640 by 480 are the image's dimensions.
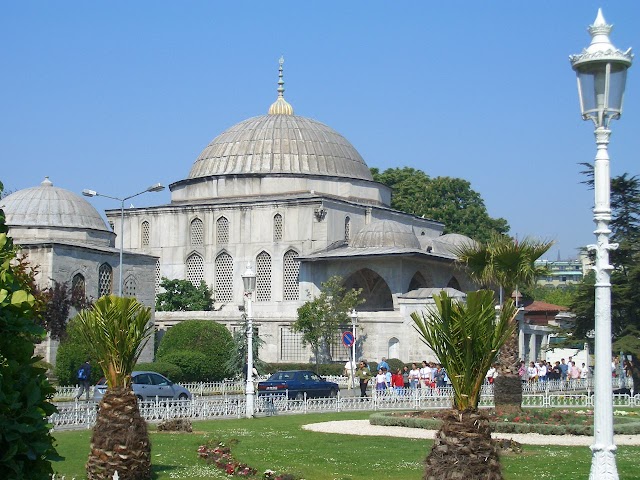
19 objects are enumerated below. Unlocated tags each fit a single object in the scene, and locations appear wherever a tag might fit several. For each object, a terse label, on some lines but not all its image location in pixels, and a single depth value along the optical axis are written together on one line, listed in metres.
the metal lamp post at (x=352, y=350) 36.01
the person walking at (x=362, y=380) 29.70
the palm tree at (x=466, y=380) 10.27
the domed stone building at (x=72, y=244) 41.34
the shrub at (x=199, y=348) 38.50
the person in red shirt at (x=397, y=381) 32.48
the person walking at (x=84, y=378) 28.62
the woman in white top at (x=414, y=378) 32.73
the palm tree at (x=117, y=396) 12.06
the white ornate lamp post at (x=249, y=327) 24.06
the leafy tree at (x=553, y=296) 94.28
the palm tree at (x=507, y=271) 20.92
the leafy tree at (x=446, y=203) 71.00
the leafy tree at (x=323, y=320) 46.19
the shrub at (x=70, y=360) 36.00
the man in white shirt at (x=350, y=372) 35.81
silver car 26.59
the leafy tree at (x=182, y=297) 53.97
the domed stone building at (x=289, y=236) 49.00
